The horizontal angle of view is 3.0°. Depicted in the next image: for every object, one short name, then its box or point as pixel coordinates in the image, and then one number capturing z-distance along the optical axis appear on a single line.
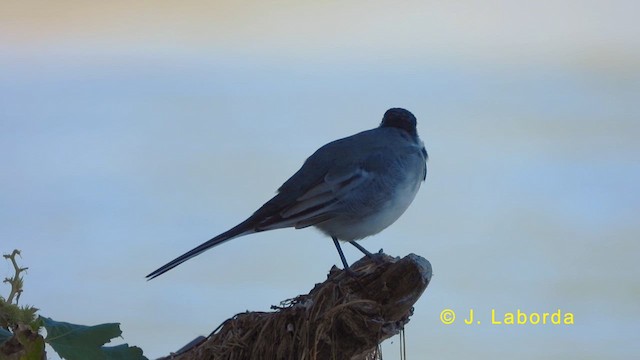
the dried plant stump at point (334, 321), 5.37
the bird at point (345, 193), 5.48
